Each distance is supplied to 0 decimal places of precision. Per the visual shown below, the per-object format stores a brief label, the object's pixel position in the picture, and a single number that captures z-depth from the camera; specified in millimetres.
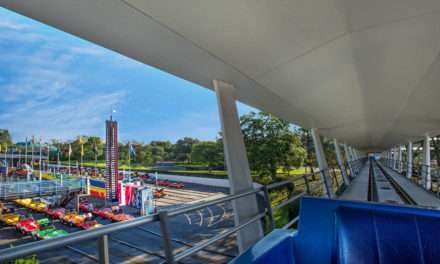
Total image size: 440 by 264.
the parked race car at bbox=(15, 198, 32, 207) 15006
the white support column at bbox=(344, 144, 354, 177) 10517
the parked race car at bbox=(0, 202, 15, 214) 12755
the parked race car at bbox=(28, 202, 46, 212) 14437
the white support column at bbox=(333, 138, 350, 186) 8322
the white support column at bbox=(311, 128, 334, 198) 6988
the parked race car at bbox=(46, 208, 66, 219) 13195
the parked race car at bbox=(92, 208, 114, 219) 13641
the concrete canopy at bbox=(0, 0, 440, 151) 1349
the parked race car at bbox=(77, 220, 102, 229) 11594
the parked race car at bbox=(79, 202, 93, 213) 14916
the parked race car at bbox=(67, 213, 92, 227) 12328
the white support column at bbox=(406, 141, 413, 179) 10523
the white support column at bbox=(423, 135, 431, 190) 7313
